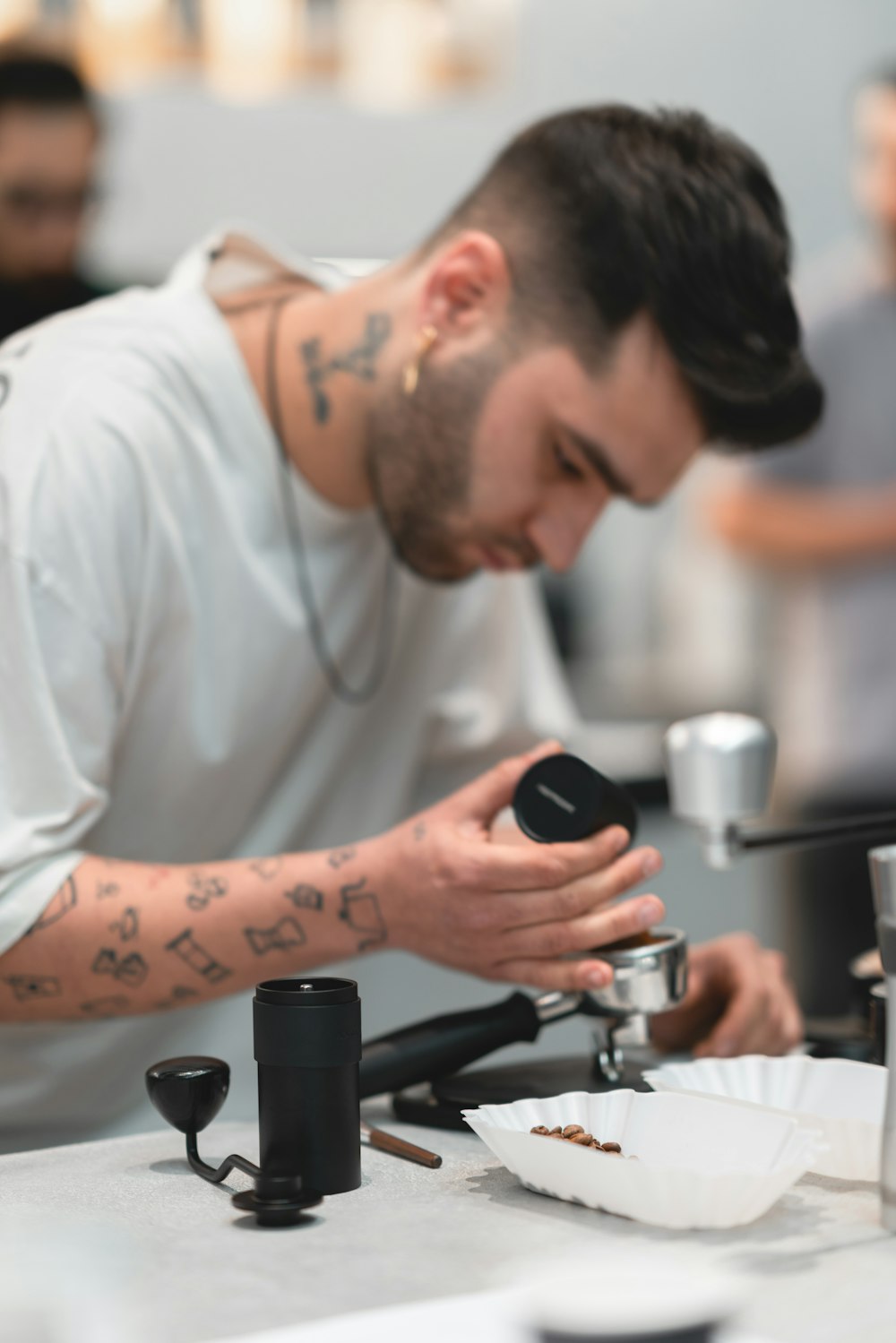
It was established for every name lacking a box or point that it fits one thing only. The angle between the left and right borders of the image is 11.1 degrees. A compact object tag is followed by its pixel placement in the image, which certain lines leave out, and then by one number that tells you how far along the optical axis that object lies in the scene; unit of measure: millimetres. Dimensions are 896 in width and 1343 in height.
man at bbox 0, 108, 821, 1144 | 2530
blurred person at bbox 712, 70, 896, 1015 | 4069
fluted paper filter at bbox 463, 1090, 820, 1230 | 2236
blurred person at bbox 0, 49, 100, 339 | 3584
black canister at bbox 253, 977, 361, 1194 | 2299
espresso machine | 2437
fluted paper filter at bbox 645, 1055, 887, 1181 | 2355
